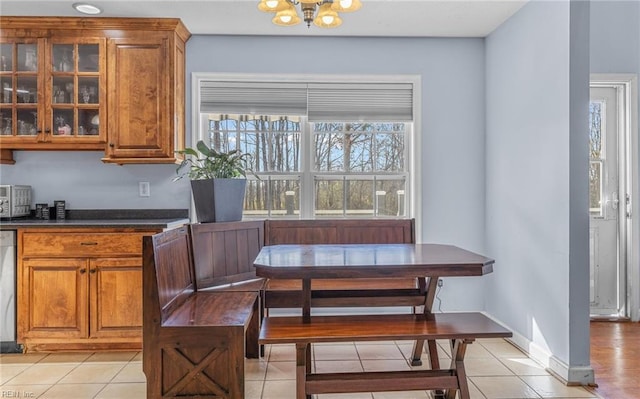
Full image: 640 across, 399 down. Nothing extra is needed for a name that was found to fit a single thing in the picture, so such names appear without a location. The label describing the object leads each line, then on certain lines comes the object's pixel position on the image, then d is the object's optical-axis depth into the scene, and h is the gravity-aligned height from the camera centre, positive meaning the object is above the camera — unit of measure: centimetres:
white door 383 -10
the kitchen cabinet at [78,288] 301 -63
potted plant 294 +8
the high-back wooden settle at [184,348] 203 -72
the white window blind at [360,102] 371 +85
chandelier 208 +96
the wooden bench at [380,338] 194 -63
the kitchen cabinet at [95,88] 327 +86
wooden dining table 192 -30
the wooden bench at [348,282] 259 -58
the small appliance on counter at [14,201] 321 -1
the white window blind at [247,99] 366 +86
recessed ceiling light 304 +139
